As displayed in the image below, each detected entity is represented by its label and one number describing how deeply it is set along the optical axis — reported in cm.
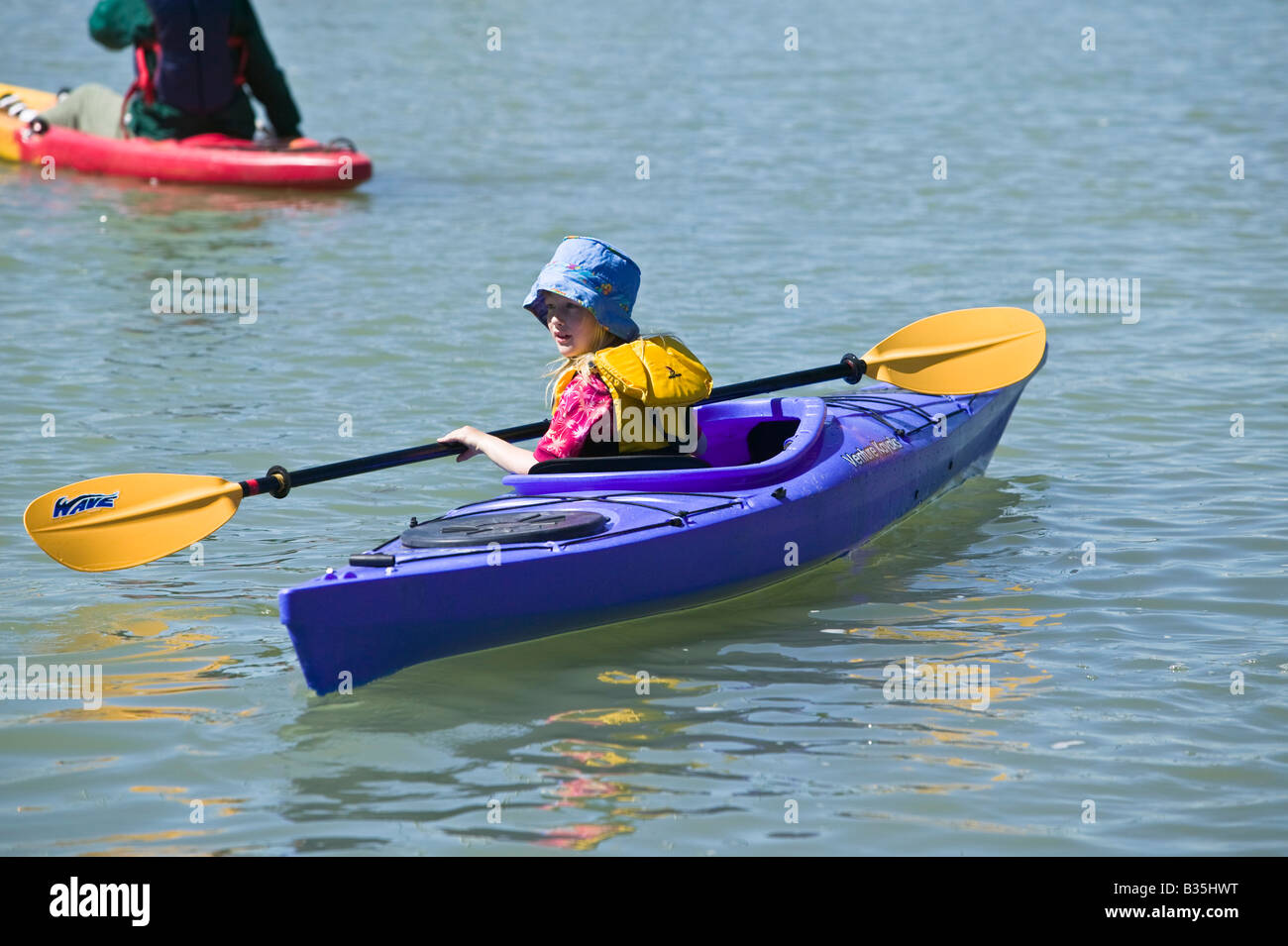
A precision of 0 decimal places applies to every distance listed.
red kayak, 2298
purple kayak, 845
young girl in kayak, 972
